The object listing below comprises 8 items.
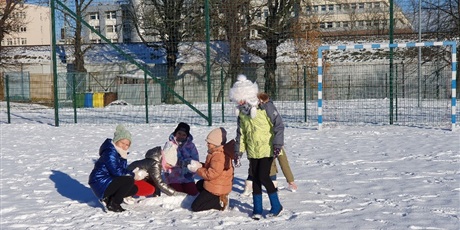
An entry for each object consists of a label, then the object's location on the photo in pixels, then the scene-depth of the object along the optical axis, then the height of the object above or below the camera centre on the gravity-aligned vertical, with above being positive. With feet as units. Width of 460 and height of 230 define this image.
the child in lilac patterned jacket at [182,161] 21.17 -2.56
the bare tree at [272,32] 63.36 +6.91
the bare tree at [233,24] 58.08 +7.24
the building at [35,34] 207.51 +23.45
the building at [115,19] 86.69 +13.40
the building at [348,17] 90.80 +17.39
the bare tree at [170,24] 60.70 +7.69
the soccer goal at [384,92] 54.75 -0.23
